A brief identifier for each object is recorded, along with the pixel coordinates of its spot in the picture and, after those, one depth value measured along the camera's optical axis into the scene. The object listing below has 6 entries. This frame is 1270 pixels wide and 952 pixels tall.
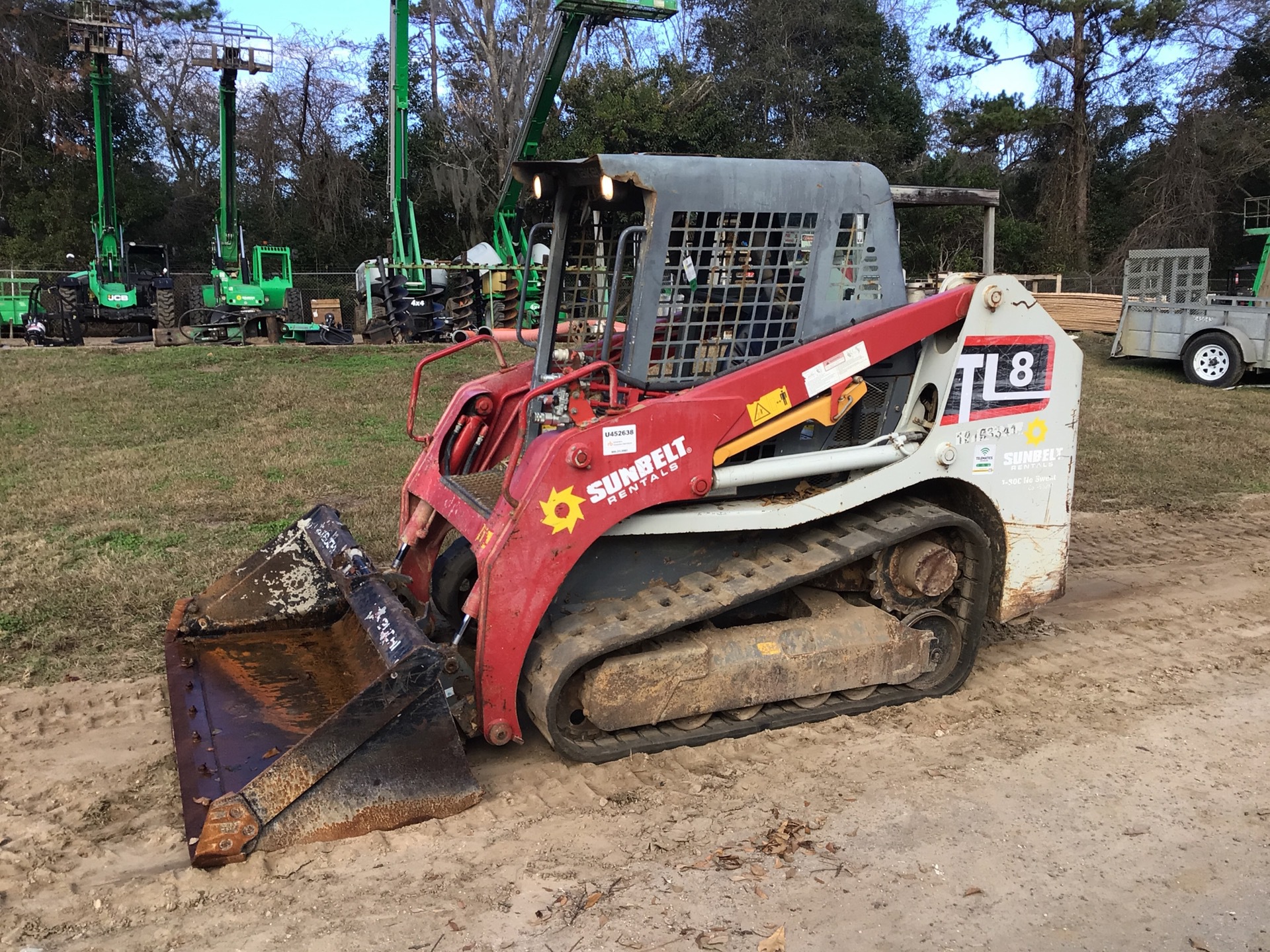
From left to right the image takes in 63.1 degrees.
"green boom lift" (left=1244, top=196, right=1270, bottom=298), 17.45
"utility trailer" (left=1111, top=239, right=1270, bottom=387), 15.27
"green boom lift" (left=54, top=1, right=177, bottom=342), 19.95
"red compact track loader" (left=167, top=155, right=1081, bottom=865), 3.62
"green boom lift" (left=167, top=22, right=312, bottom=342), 18.89
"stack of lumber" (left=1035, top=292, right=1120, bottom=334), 20.03
